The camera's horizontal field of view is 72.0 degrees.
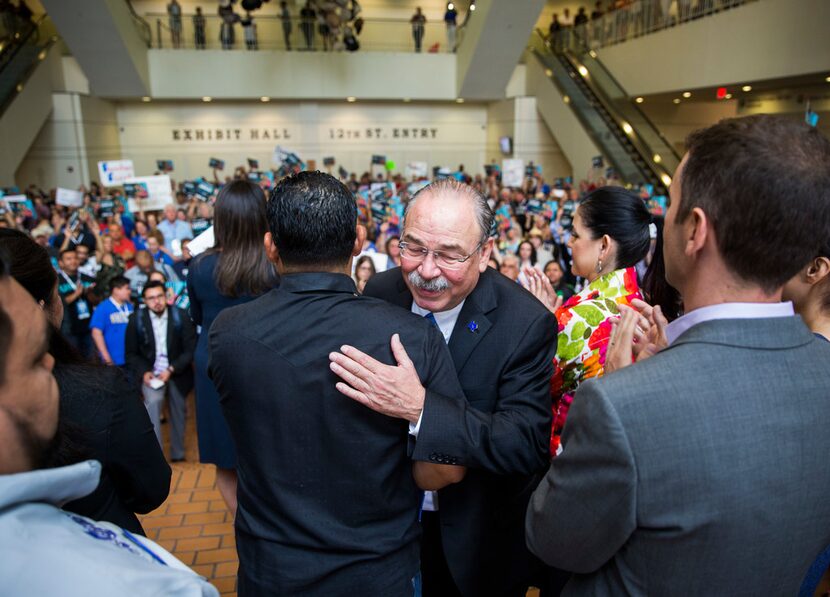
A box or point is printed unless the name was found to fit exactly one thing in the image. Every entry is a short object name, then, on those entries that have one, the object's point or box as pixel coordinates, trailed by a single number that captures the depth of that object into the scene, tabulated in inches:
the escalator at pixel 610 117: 474.9
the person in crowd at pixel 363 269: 198.7
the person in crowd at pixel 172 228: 362.0
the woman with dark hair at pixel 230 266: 105.3
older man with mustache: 63.0
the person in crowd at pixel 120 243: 313.4
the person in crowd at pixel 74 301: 202.1
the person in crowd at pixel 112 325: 181.5
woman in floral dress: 74.1
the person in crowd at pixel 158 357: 175.3
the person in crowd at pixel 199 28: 632.4
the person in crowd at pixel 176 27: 629.4
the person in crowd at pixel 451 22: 671.1
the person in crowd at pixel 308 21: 644.7
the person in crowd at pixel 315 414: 52.5
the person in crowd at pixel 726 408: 36.4
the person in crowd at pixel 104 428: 51.4
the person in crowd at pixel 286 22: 642.8
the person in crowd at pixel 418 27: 687.1
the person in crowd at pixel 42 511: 25.3
